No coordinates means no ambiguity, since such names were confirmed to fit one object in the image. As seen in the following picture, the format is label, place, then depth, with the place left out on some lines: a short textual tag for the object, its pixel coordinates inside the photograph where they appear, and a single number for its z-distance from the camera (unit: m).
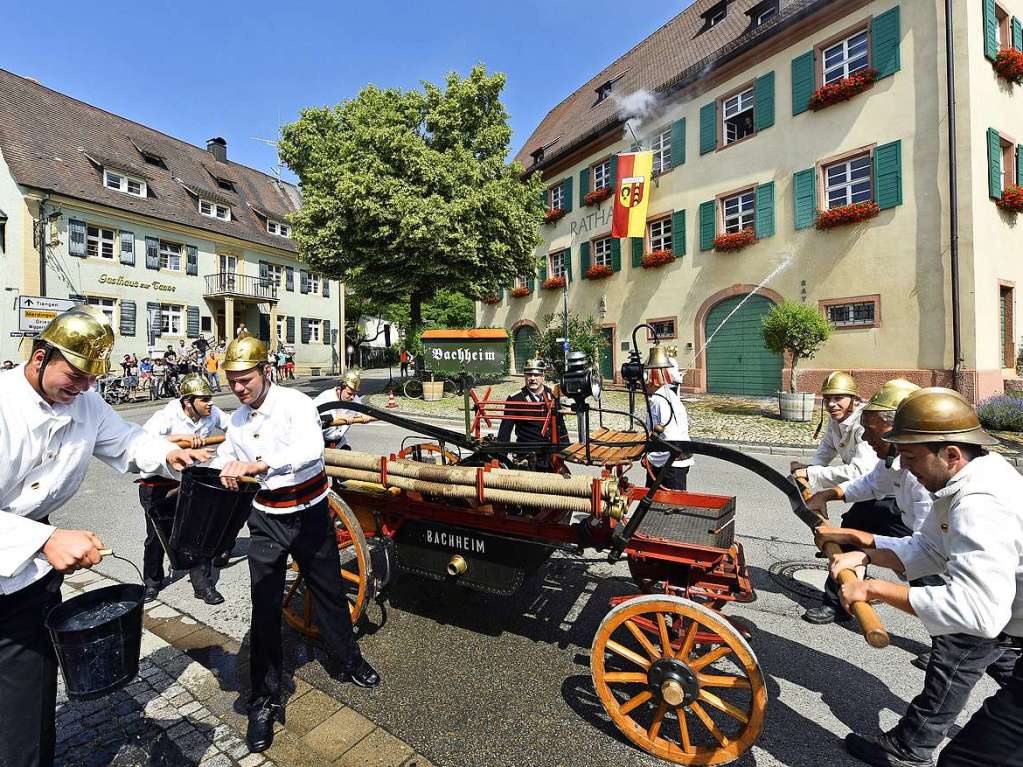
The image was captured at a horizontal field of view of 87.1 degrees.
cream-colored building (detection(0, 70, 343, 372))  20.75
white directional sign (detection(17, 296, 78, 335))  14.59
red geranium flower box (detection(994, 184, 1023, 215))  12.31
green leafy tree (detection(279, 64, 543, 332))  15.84
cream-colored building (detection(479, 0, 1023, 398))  12.08
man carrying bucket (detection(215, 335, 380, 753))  2.56
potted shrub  11.77
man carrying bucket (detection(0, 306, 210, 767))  1.74
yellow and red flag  17.56
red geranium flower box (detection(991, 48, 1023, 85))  12.47
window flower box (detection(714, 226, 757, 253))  15.32
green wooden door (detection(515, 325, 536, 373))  23.94
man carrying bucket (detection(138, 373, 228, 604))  3.97
